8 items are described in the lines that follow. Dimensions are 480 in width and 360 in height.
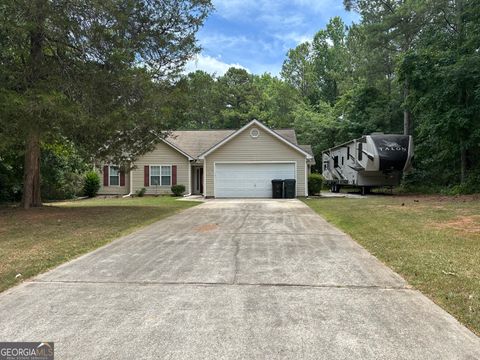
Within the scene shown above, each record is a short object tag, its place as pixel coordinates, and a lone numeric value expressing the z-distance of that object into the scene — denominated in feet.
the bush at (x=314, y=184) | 77.61
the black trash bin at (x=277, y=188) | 72.64
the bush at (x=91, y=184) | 84.38
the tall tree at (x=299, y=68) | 163.32
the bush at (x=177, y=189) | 82.19
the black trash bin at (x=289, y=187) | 72.49
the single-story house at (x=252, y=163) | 74.43
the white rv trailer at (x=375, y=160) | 67.31
